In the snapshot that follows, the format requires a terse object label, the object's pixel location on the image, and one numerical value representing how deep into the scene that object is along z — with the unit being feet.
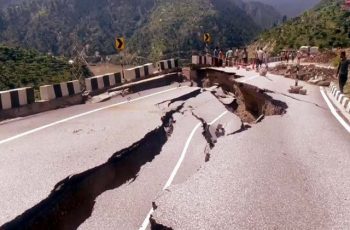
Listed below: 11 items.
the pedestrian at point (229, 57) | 124.34
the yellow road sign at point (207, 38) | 110.83
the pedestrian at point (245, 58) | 125.09
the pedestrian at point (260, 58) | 109.60
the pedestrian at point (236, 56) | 128.36
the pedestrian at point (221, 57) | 110.89
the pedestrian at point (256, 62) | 109.60
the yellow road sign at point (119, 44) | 71.97
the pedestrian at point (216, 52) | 126.00
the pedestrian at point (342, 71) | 64.75
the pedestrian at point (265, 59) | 107.77
